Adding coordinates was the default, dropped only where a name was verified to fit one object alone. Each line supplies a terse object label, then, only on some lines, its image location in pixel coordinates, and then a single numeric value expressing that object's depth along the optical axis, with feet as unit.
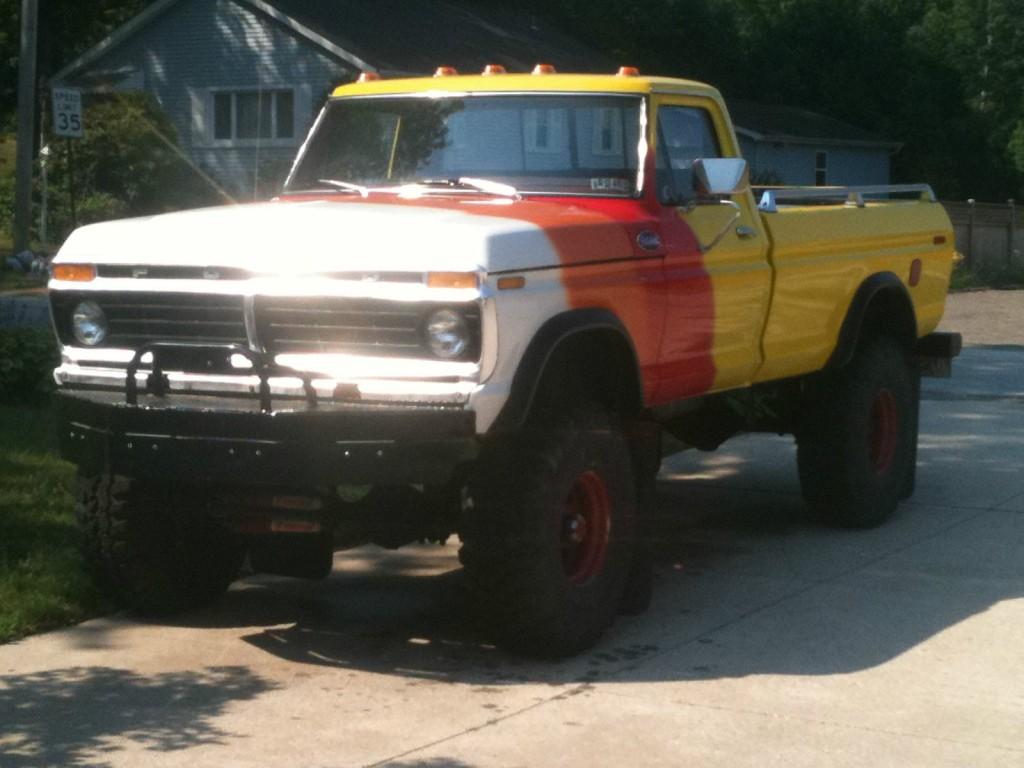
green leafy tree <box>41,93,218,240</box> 101.96
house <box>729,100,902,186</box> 149.38
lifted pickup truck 21.06
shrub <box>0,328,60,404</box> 39.91
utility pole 65.00
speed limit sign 69.97
